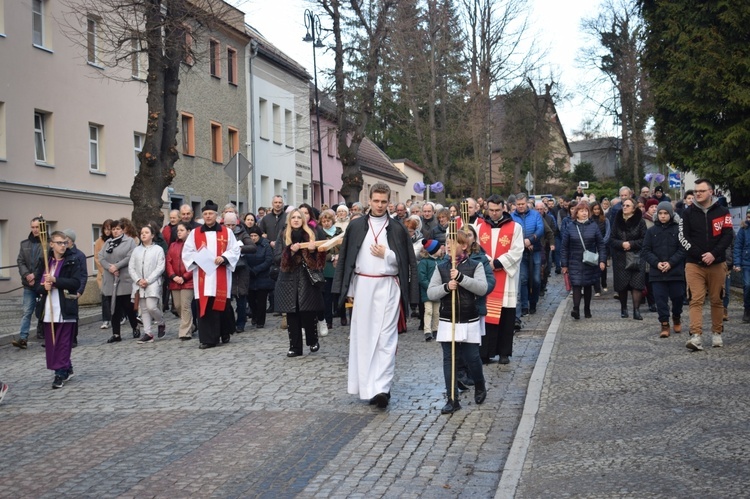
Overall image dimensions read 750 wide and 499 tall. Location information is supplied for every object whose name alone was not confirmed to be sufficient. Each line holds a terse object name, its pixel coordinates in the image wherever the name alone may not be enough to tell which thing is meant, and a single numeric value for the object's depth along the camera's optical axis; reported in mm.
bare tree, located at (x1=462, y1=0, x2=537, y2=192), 45844
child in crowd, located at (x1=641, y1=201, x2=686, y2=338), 13773
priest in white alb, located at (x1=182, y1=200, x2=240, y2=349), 14344
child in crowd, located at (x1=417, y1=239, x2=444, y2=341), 14258
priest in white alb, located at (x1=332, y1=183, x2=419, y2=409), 9320
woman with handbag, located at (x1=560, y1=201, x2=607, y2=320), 16203
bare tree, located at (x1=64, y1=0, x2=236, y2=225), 21984
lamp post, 33191
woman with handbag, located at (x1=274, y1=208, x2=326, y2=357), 12961
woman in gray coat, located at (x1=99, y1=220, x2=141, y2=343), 15727
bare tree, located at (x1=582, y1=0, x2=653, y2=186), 51500
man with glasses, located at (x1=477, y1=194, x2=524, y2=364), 11680
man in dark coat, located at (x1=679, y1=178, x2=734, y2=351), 12023
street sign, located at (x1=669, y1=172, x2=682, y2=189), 33031
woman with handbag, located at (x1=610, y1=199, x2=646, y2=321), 16016
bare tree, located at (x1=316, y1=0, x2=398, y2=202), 33125
